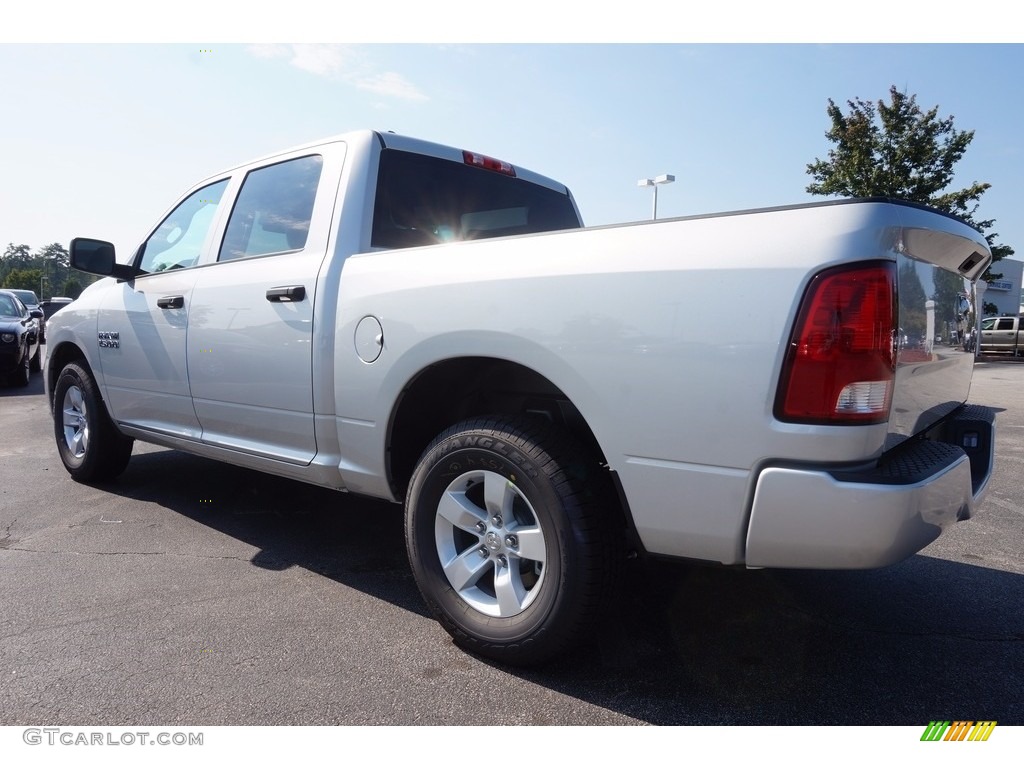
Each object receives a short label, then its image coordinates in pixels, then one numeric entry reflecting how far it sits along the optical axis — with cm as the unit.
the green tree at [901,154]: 2136
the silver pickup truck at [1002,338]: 2658
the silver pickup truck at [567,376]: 181
